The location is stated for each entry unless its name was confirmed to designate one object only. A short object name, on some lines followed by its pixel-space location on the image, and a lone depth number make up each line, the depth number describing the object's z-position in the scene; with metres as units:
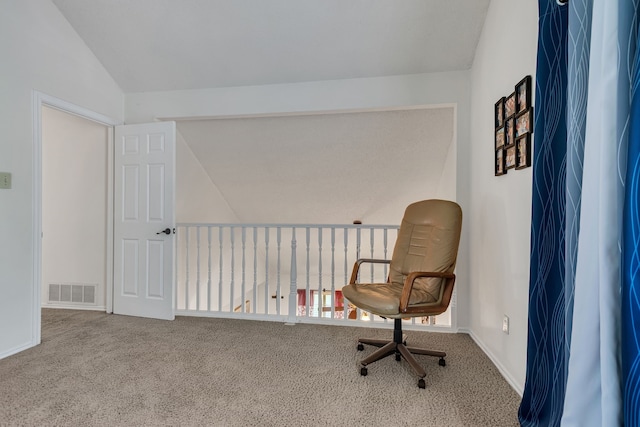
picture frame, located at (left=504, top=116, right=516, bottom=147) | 1.96
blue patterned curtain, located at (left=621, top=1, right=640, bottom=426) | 0.81
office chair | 1.99
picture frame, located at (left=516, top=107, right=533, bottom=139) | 1.75
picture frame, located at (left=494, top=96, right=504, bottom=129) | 2.14
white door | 3.20
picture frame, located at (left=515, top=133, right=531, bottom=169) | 1.79
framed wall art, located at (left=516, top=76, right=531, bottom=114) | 1.78
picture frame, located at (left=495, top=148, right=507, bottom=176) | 2.12
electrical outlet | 2.03
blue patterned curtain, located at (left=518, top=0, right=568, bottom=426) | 1.24
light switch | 2.31
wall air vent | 3.50
